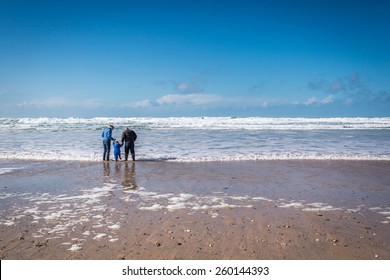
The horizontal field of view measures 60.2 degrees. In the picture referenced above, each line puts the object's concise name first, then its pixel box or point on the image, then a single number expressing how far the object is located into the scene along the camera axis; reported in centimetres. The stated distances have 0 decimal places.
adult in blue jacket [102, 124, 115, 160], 1691
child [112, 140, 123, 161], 1655
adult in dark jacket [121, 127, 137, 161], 1683
